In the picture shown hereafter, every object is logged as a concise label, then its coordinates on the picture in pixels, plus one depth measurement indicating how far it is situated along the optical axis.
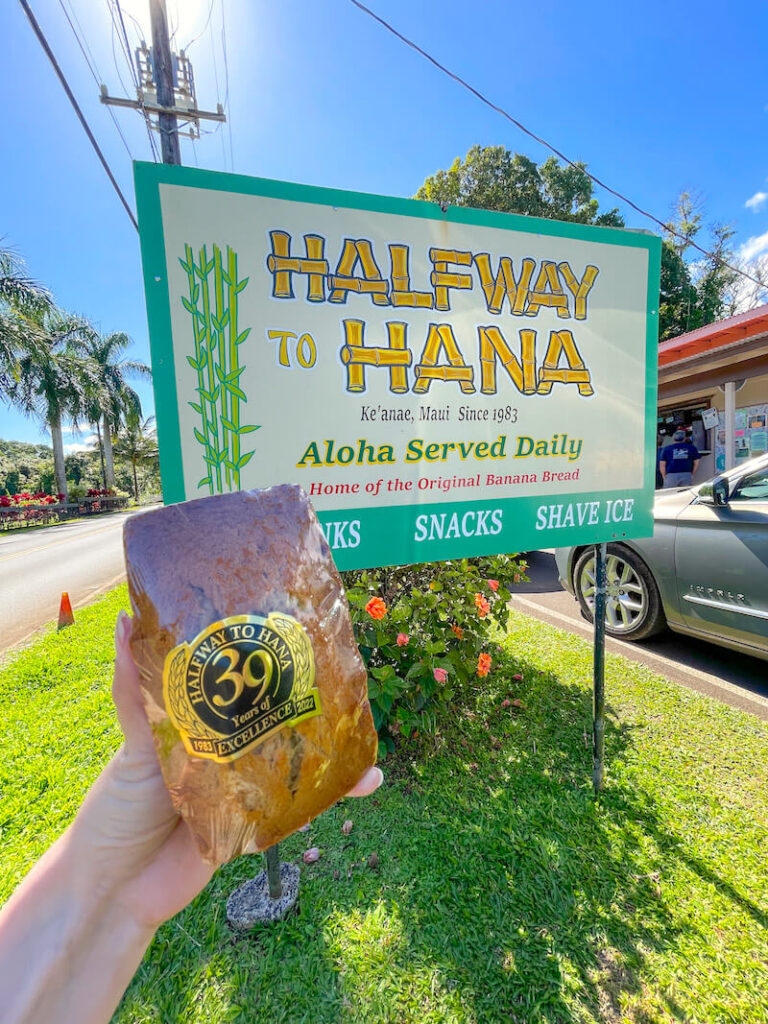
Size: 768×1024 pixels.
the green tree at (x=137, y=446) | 38.53
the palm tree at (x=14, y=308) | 16.17
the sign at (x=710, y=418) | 8.33
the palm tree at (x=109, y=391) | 26.03
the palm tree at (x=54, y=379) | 18.12
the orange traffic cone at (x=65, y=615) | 4.76
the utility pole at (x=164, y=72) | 4.27
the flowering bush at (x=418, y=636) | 2.03
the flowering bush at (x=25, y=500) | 21.42
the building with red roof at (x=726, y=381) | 6.86
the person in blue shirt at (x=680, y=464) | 8.38
